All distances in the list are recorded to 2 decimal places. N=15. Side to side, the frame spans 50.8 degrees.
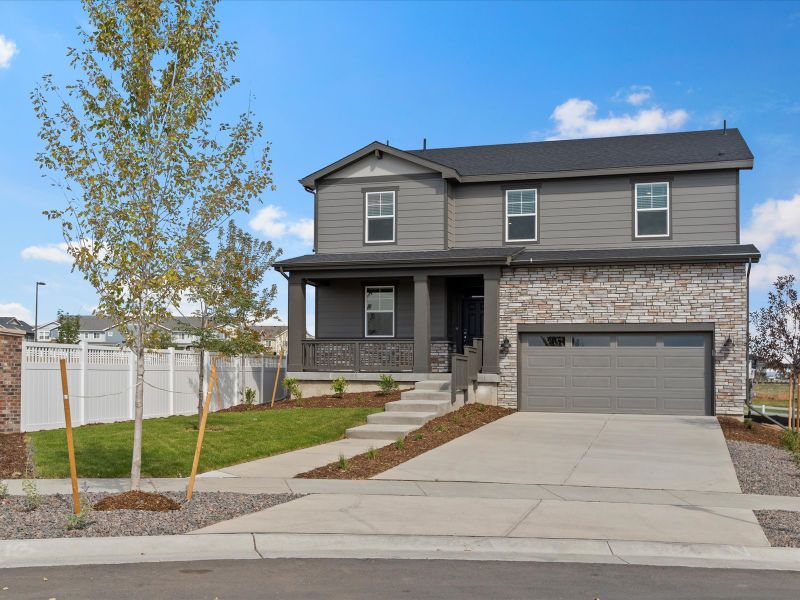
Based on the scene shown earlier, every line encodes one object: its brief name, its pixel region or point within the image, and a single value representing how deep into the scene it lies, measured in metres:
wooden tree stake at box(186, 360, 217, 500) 9.31
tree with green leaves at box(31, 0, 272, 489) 9.54
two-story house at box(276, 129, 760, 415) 21.39
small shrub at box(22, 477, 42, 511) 9.15
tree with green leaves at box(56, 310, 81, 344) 60.19
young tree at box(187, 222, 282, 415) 19.70
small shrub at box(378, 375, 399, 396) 21.66
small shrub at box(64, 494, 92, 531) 8.23
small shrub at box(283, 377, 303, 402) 23.25
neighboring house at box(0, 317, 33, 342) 73.75
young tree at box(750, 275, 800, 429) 24.72
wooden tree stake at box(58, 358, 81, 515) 8.54
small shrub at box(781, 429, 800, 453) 15.14
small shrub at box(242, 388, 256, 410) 23.82
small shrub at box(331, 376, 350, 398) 22.25
